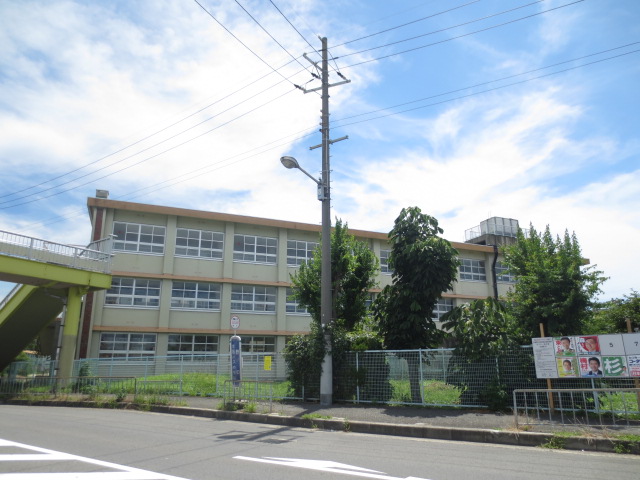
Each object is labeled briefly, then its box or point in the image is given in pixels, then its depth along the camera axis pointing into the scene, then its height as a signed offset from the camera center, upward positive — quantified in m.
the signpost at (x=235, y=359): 13.61 +0.19
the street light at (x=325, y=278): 13.65 +2.55
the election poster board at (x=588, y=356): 9.63 +0.18
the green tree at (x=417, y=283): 14.57 +2.45
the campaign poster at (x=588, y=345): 10.07 +0.40
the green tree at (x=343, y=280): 20.75 +3.71
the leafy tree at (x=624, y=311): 24.58 +2.69
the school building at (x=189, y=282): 27.42 +5.05
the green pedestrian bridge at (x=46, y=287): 19.00 +3.46
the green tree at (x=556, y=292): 13.28 +2.01
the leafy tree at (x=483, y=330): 12.18 +0.90
